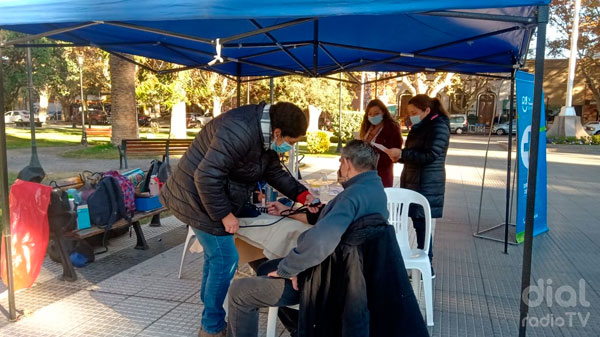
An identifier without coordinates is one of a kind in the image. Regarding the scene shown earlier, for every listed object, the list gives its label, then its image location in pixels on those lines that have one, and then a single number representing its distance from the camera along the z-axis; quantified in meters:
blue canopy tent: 2.44
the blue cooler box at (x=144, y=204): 5.11
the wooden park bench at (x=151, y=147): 8.51
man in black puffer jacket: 2.59
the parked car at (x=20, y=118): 38.69
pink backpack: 4.73
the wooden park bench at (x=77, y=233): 4.16
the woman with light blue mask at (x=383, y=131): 4.79
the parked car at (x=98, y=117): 43.00
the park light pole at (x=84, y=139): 19.78
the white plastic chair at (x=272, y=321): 2.85
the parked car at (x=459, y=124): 39.31
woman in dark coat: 4.01
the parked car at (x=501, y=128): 37.66
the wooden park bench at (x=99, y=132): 23.72
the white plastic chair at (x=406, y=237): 3.39
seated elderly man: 2.15
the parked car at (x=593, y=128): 34.63
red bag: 3.63
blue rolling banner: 4.82
